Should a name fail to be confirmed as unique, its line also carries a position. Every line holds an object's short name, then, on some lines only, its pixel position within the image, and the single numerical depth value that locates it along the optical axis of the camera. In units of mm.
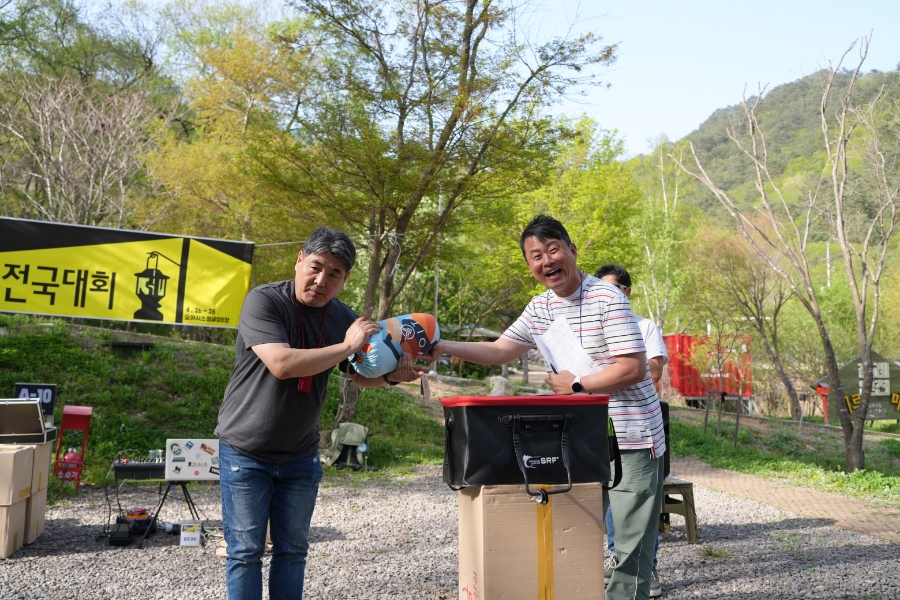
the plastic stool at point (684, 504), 6137
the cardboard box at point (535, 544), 2445
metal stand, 5977
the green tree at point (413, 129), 10555
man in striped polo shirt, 2848
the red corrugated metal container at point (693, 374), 24844
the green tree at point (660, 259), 34438
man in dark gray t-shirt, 2791
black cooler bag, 2459
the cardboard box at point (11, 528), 5359
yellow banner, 9062
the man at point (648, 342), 4238
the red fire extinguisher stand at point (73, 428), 7957
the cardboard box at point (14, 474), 5340
